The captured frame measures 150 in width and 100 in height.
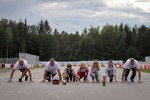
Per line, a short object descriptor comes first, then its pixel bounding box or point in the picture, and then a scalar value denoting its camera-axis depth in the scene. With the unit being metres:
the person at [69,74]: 20.62
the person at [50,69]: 20.35
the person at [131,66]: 20.59
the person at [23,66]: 20.02
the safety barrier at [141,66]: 55.90
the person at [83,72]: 20.97
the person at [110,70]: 21.07
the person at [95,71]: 20.80
